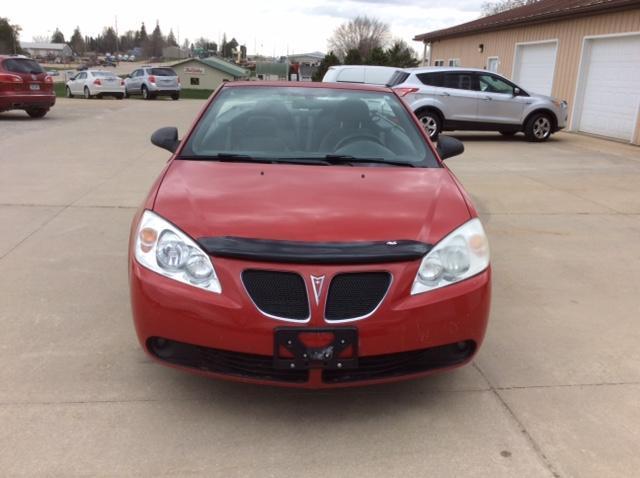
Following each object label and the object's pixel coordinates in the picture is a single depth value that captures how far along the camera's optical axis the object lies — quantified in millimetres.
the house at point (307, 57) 102912
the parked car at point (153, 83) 30016
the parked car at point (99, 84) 28536
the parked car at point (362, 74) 15266
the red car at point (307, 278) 2559
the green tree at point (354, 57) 54488
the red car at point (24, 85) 15477
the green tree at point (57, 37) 164250
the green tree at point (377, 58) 49744
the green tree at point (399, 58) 51625
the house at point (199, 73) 67375
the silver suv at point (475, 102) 13766
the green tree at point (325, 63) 57047
